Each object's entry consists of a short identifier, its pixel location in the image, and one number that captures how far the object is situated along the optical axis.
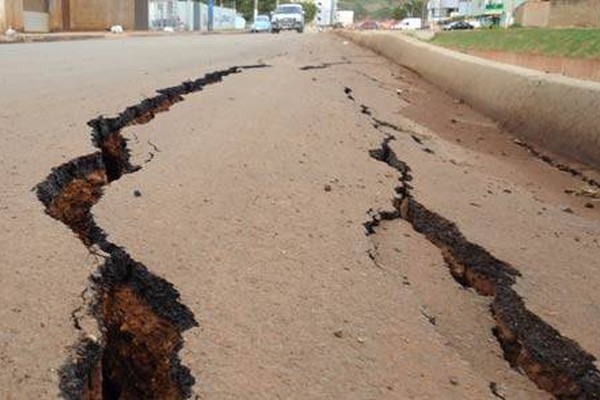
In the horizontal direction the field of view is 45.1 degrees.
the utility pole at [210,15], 54.19
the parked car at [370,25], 69.28
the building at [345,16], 121.69
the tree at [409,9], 121.56
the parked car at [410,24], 81.51
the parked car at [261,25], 47.39
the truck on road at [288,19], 45.41
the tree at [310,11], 126.39
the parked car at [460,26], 54.94
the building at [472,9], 49.12
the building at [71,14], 27.75
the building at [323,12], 114.62
